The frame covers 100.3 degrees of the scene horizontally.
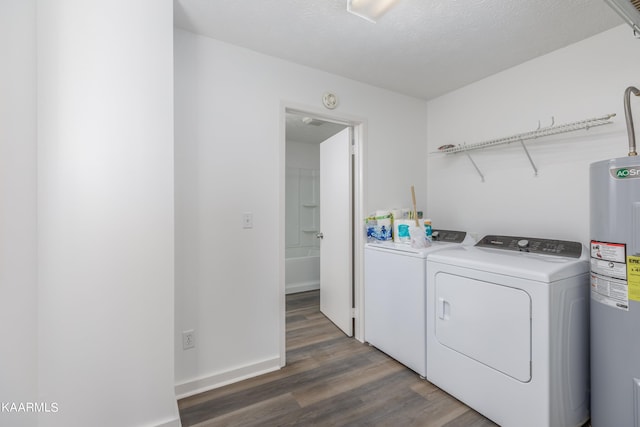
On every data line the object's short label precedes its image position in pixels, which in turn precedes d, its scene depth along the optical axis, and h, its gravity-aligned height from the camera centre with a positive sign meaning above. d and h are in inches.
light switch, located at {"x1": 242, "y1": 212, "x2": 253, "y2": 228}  75.5 -1.7
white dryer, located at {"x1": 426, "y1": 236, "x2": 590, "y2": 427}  50.9 -25.5
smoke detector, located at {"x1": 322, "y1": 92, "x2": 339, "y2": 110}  86.9 +37.1
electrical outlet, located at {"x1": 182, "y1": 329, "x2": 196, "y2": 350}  67.7 -31.9
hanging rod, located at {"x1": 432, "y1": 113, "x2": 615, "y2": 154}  65.9 +22.4
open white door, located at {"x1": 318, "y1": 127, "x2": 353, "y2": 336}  99.3 -7.2
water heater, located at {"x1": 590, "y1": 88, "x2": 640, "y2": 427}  46.1 -14.6
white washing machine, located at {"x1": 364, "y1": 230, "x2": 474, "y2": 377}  74.3 -25.6
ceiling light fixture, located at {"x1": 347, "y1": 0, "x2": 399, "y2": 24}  51.7 +40.9
